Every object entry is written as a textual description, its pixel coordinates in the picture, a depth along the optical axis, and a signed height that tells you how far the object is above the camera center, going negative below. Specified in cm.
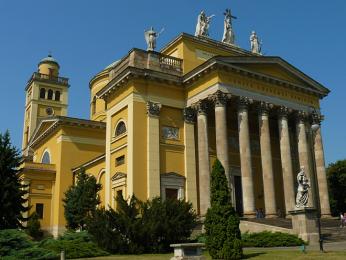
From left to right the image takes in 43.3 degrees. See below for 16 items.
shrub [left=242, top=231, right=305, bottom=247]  2328 -68
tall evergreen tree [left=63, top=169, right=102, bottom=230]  3369 +245
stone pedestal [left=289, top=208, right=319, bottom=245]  2394 +12
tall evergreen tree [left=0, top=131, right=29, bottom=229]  2783 +285
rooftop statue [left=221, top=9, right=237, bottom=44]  3972 +1769
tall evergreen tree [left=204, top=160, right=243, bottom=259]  1791 +21
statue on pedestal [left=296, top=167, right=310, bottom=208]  2427 +183
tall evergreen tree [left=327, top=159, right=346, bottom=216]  5453 +504
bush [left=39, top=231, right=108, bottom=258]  2075 -70
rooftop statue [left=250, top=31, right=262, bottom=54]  4122 +1711
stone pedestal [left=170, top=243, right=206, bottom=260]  1623 -81
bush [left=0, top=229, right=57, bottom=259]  1780 -60
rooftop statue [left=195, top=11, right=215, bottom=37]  3781 +1735
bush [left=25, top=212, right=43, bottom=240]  4138 +44
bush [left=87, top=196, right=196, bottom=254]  2178 +21
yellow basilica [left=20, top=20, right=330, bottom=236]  3169 +818
